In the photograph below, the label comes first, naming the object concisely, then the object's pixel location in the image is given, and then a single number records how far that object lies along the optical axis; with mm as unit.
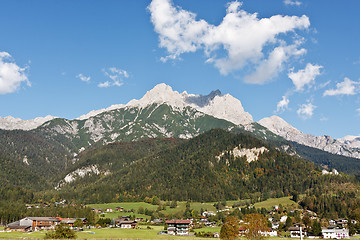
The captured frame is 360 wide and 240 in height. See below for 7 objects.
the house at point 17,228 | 167912
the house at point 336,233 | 162500
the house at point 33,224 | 171112
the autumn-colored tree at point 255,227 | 121250
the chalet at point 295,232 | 170175
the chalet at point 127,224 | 197625
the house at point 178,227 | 171500
